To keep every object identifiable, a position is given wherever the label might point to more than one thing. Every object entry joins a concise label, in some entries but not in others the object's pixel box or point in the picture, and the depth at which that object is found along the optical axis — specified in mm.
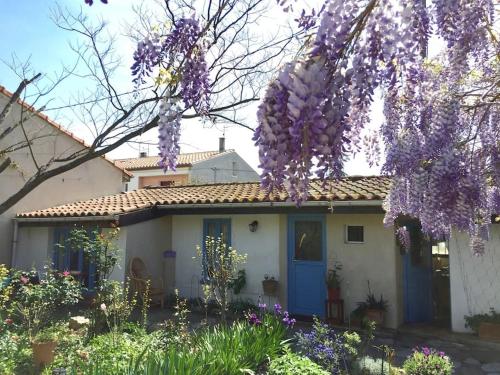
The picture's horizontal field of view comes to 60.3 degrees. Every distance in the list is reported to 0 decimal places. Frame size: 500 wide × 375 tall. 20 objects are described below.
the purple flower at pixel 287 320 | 6169
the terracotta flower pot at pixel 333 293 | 9328
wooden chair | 10375
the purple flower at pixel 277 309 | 6391
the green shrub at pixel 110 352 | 4398
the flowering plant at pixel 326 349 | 5125
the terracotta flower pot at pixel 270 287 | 9906
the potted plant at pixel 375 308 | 8680
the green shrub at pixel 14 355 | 5254
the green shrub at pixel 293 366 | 4602
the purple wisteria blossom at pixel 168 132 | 3250
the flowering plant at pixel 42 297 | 6652
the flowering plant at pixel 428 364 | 4961
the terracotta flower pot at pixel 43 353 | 5645
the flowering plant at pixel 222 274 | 6817
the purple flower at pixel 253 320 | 6090
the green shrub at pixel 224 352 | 4246
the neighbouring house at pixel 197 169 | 27641
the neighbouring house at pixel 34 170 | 12516
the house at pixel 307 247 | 8578
